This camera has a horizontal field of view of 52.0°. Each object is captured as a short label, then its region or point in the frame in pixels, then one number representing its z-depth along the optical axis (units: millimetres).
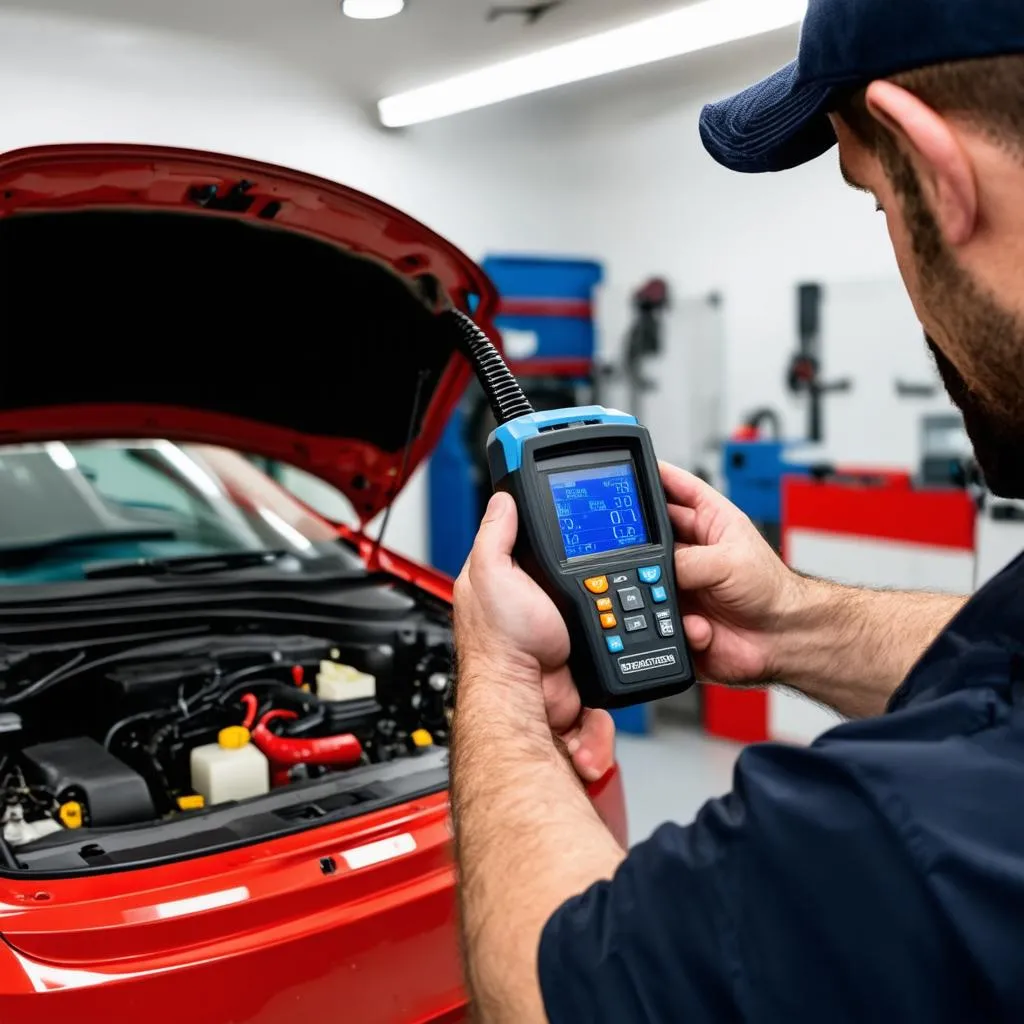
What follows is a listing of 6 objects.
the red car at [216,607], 1183
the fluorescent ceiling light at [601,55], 3643
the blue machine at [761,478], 3854
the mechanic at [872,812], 584
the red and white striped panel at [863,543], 3125
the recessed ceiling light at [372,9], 3922
